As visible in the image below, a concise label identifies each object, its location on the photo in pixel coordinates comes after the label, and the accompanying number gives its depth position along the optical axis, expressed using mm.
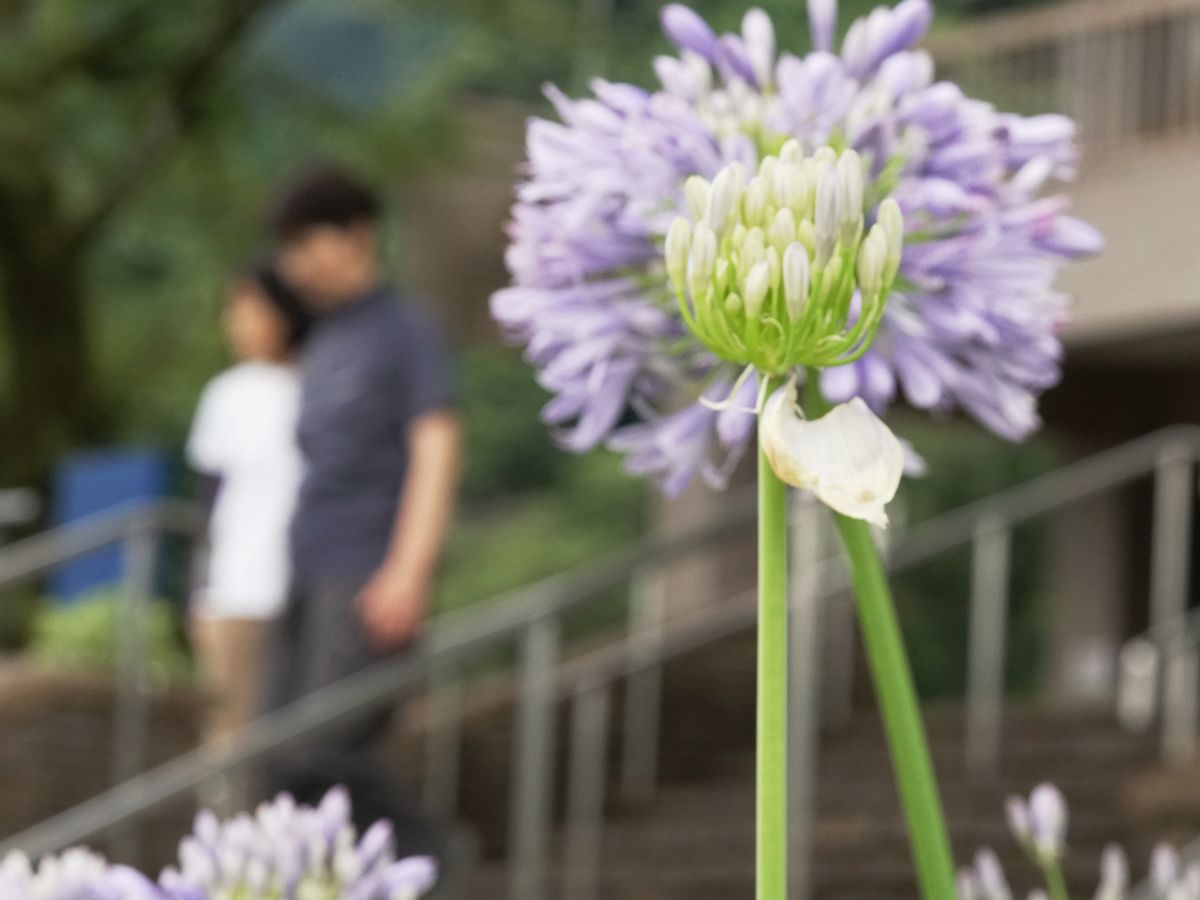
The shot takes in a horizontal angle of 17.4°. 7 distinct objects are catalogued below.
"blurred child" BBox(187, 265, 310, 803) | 7656
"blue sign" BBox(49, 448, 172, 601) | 14324
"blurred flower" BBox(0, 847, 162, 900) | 1241
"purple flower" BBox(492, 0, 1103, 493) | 1618
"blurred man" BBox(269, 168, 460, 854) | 6069
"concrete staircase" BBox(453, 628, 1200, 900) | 10583
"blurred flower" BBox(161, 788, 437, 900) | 1300
